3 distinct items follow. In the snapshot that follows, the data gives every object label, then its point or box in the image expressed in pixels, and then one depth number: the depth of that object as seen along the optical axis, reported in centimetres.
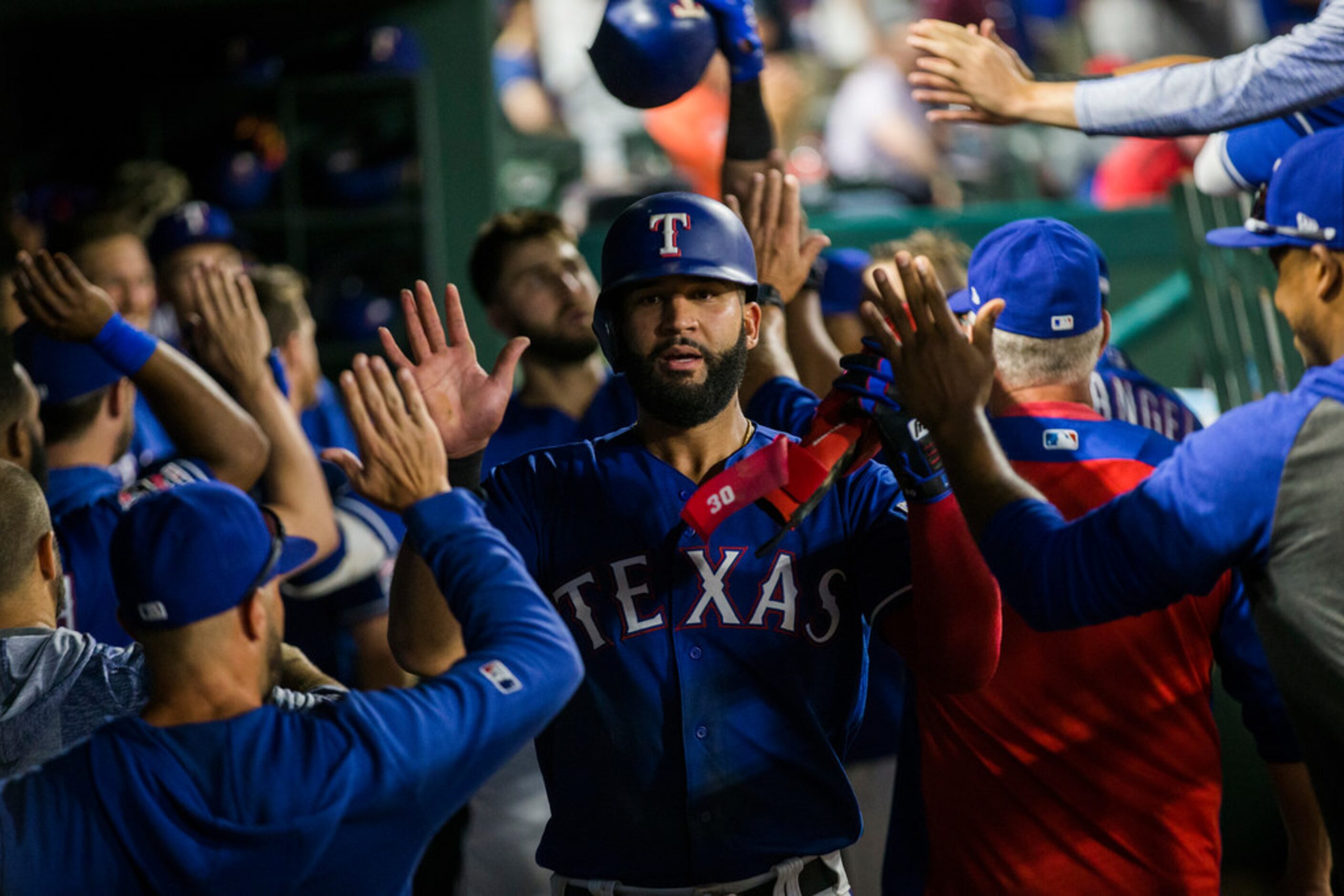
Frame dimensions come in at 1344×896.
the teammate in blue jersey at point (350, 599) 973
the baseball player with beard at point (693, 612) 549
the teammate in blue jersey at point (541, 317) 971
